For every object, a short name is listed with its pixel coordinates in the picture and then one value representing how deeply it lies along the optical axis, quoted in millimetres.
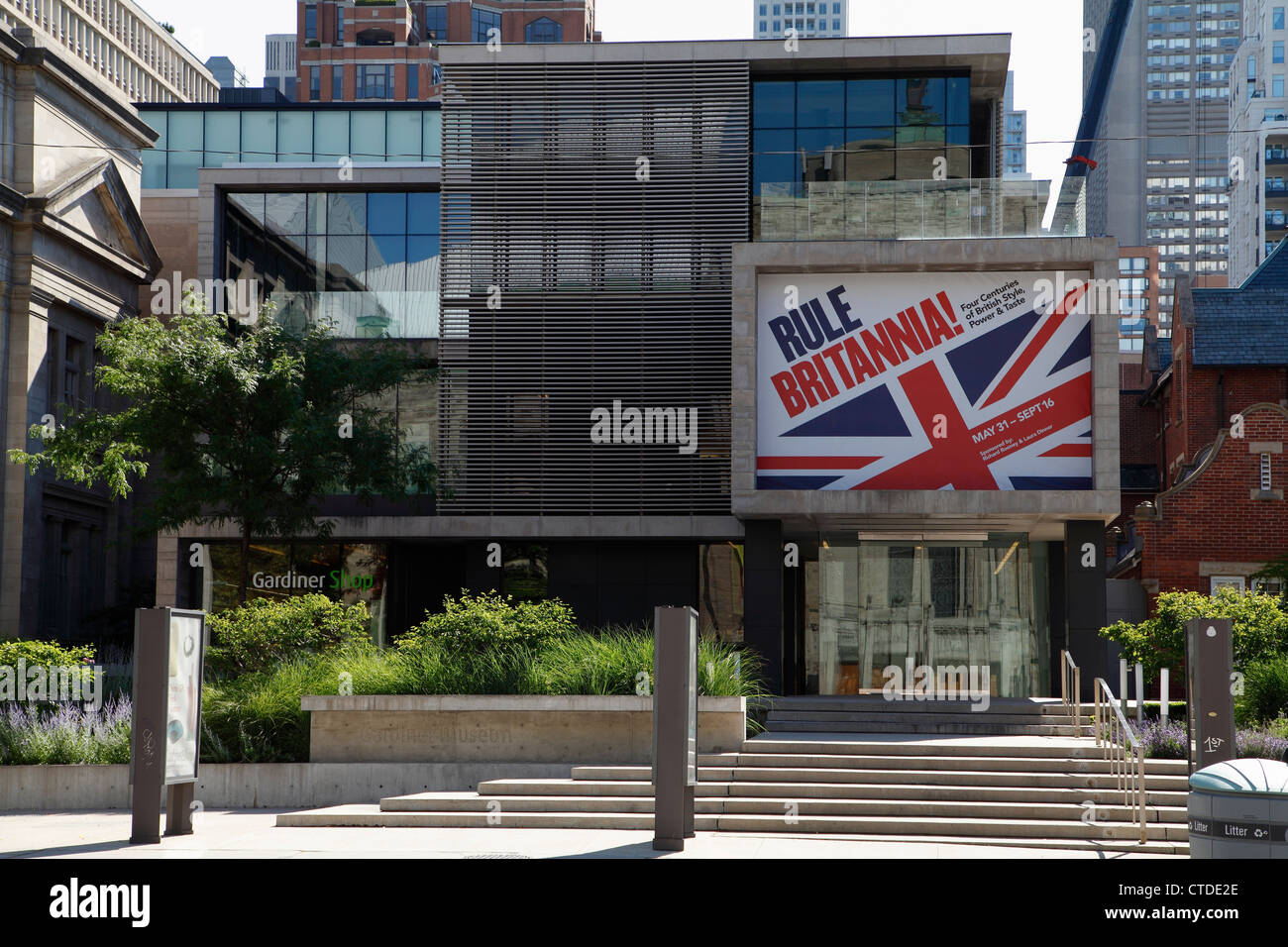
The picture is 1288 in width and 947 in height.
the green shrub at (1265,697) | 20906
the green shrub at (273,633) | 22844
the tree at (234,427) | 28156
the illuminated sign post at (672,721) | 14617
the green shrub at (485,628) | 21047
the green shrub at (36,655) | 23203
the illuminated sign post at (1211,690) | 15602
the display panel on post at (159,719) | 15094
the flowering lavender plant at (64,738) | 20344
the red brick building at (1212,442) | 34812
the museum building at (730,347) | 25984
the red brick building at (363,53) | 111625
